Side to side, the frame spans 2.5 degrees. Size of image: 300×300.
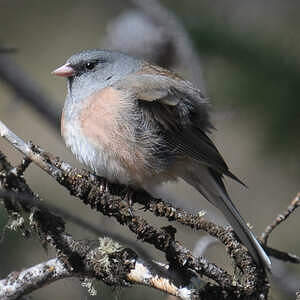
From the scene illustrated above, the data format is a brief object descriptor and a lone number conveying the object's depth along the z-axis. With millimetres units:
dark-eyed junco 3148
